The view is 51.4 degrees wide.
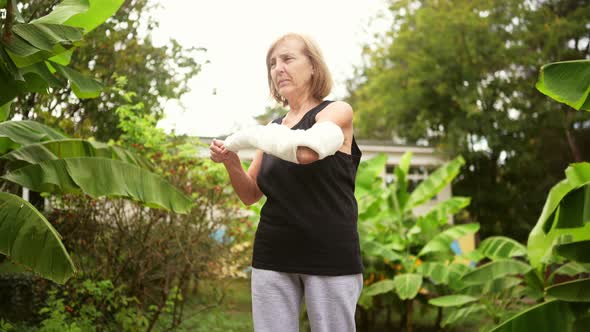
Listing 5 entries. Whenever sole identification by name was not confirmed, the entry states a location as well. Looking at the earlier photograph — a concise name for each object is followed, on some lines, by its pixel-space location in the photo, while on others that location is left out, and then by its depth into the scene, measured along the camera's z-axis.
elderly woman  1.87
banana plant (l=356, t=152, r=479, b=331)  7.44
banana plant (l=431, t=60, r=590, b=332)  3.04
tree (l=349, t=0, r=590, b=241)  16.36
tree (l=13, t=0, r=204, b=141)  6.74
